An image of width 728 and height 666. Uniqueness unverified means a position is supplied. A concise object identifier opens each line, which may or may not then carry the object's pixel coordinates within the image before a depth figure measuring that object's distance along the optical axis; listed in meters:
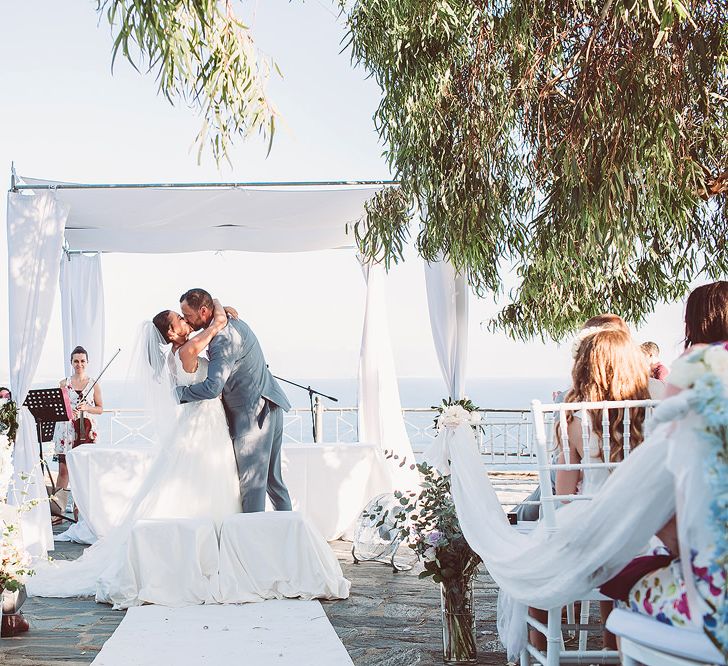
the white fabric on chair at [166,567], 4.78
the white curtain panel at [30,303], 6.01
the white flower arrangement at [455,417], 3.48
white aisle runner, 3.71
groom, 5.24
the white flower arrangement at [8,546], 3.64
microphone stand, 7.48
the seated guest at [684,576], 1.67
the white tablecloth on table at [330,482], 6.70
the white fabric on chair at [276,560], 4.84
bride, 5.12
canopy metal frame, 6.51
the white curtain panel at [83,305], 8.80
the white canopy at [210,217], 6.90
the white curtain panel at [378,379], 7.61
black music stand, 6.83
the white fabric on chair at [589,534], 1.85
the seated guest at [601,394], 3.09
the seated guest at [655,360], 6.04
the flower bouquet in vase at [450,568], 3.62
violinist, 7.66
